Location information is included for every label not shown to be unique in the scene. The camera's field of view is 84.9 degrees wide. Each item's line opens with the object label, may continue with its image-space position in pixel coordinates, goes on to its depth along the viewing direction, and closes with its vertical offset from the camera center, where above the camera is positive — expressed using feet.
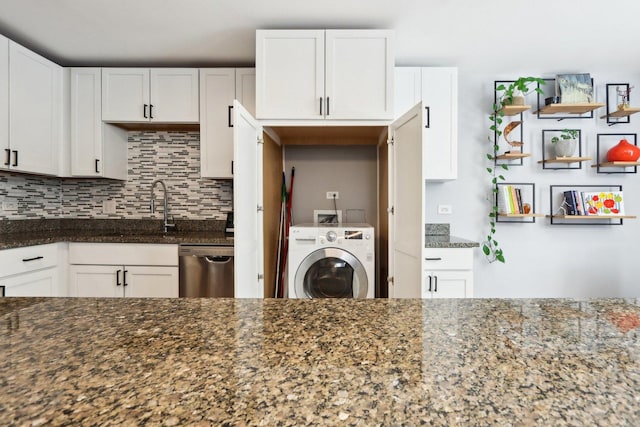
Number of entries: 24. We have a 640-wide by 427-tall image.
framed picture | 10.12 +3.60
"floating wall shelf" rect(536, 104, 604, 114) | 9.86 +3.00
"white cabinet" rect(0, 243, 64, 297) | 7.27 -1.30
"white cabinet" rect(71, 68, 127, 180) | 9.68 +2.43
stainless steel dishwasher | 8.54 -1.43
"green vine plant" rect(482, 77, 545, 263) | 10.39 +1.40
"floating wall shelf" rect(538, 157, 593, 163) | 9.93 +1.52
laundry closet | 6.96 +2.11
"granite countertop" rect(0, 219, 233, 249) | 8.49 -0.56
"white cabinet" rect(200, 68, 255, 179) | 9.62 +2.83
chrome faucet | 10.46 +0.23
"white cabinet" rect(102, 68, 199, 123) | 9.67 +3.34
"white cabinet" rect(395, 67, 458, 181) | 9.53 +2.93
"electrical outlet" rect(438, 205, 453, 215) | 10.83 +0.07
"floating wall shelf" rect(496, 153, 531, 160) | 9.96 +1.63
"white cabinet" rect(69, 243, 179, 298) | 8.66 -1.43
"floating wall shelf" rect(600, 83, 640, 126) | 10.57 +3.43
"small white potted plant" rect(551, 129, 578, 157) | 10.16 +2.00
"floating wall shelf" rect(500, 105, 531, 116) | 9.91 +2.97
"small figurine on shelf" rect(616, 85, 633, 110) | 10.31 +3.55
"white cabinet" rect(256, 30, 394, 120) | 7.98 +3.17
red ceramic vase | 10.07 +1.73
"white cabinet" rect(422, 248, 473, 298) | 8.68 -1.44
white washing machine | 8.80 -1.05
